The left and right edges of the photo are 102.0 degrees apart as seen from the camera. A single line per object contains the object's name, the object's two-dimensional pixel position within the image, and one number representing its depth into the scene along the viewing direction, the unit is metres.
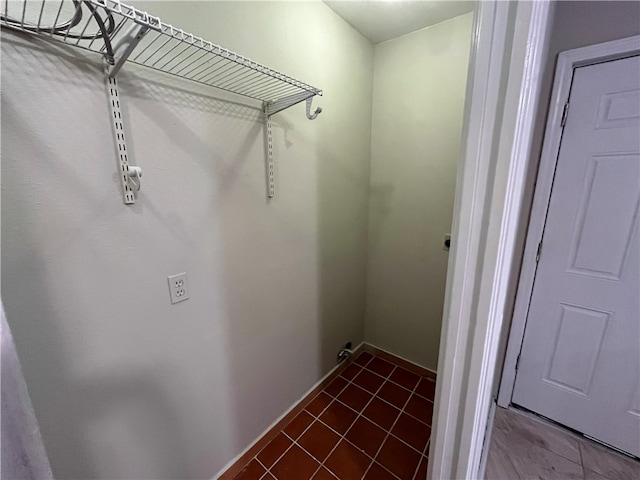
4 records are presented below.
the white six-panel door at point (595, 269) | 1.17
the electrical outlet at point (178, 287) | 0.96
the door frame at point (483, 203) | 0.52
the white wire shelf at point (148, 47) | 0.60
